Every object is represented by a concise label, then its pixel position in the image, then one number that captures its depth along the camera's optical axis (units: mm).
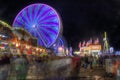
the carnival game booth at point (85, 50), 50289
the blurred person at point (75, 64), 8611
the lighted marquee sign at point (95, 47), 50781
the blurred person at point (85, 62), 16859
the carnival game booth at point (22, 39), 22028
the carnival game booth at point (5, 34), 18885
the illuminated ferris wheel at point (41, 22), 30800
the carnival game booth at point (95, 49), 50254
